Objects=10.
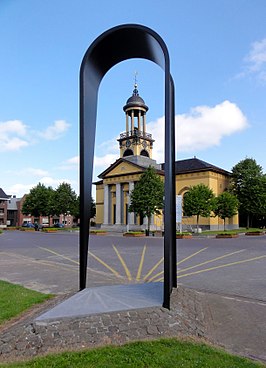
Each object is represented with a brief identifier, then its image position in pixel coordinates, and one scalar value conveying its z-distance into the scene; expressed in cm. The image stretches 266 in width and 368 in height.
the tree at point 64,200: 6725
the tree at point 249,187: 5297
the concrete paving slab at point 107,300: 587
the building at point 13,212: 9775
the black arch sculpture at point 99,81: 732
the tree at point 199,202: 4028
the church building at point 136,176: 5312
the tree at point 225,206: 4447
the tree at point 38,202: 6656
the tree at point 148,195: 4031
